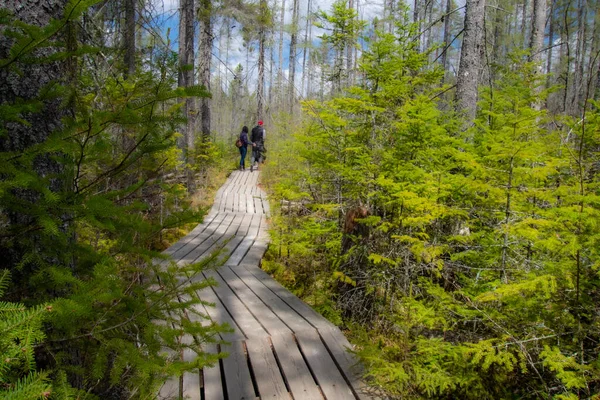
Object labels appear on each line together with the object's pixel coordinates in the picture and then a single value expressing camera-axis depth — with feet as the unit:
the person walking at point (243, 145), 47.17
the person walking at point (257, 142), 48.24
